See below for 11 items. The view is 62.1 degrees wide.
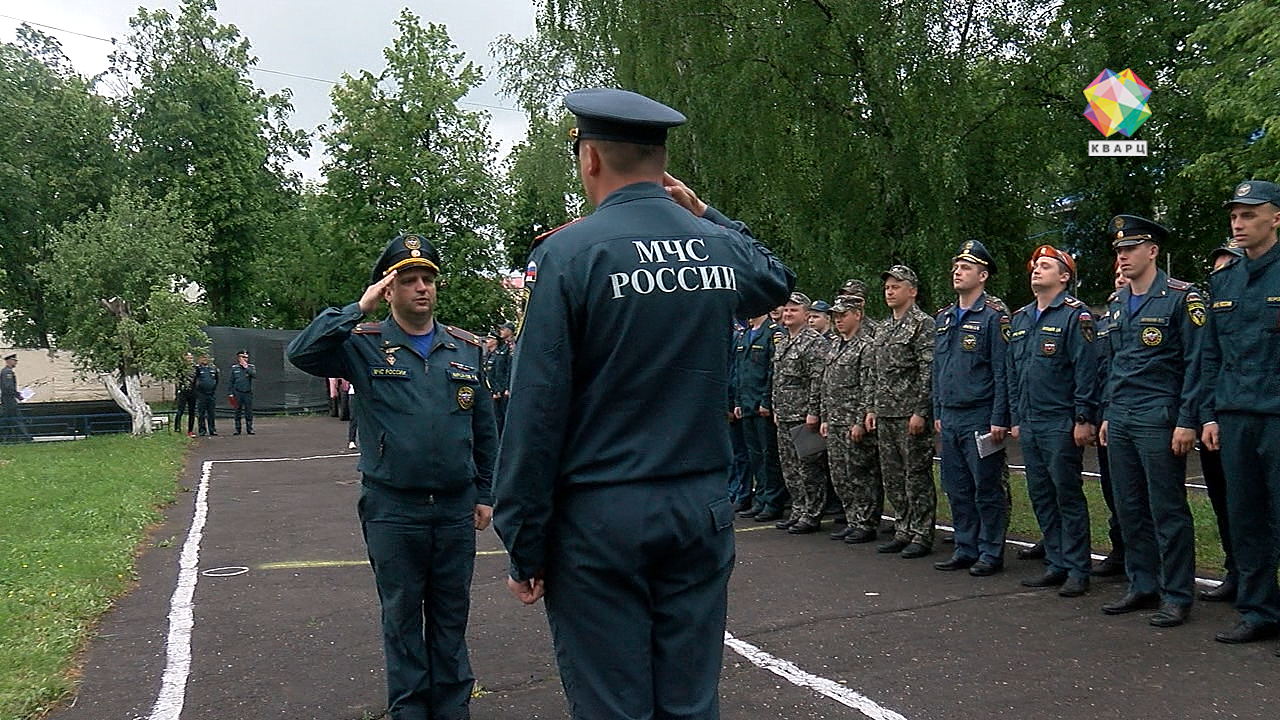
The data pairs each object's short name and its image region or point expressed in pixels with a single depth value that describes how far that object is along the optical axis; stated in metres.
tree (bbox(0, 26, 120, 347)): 34.12
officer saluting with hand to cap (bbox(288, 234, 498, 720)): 4.77
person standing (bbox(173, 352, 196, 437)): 24.72
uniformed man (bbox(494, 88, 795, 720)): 2.72
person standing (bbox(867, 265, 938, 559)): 8.66
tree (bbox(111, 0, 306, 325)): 38.84
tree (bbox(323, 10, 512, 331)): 39.06
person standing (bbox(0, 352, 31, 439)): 24.23
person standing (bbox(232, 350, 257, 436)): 26.20
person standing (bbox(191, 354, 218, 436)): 24.80
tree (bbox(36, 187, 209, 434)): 22.69
